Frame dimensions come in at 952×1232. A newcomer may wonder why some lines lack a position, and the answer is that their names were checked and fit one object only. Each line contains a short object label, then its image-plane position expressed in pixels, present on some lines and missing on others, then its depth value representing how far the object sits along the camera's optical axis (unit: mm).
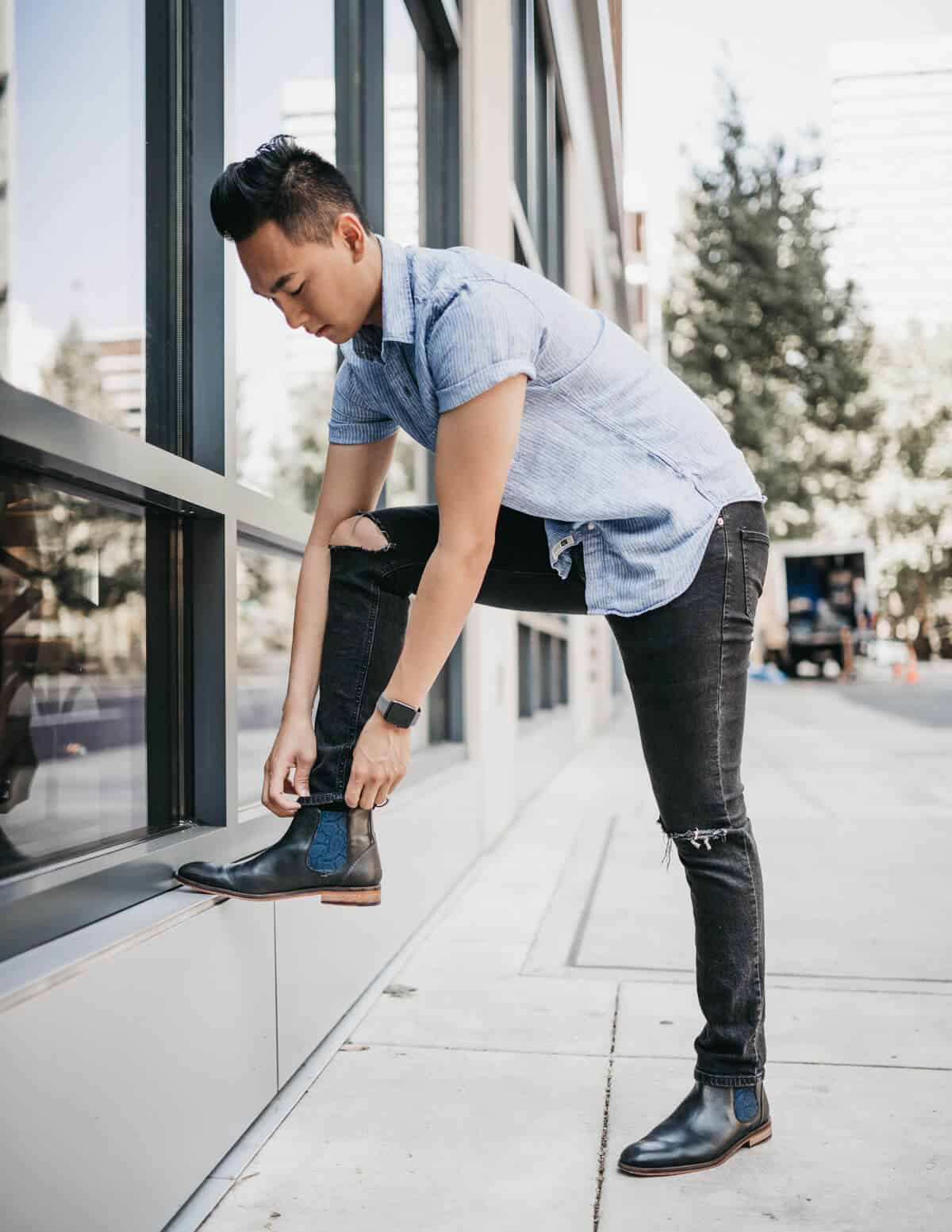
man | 1681
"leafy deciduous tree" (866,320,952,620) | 31875
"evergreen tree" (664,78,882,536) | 25531
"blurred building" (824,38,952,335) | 51938
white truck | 24172
